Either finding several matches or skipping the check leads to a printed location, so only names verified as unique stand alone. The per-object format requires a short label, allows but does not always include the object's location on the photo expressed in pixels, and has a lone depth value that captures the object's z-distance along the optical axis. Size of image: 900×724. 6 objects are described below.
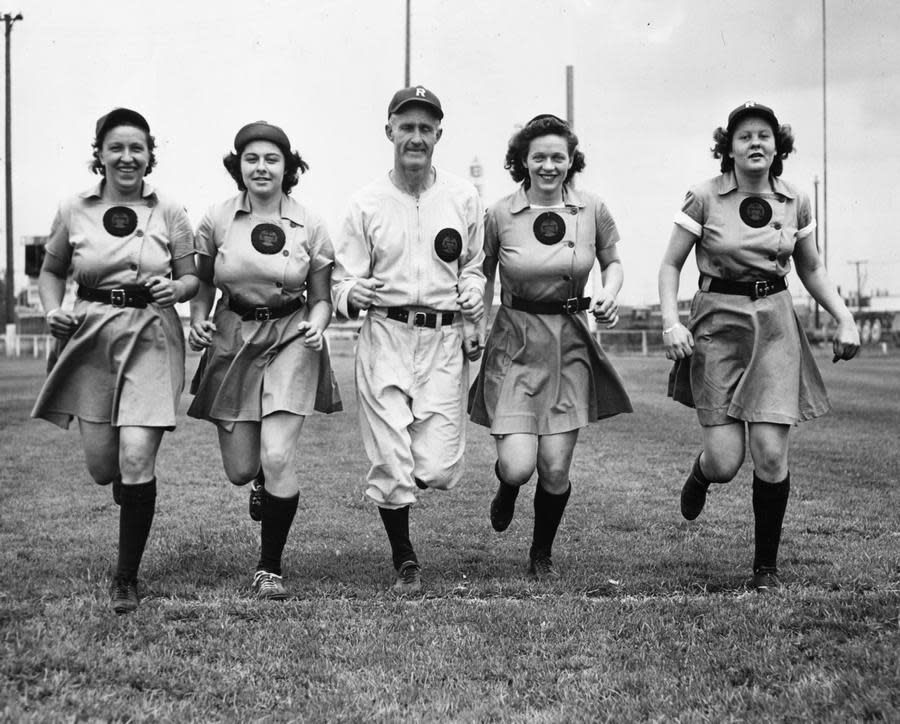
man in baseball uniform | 5.14
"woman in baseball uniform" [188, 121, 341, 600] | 5.16
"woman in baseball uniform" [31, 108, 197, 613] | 4.91
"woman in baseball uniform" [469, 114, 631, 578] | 5.38
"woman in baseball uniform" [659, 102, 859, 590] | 5.16
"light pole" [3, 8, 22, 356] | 39.04
